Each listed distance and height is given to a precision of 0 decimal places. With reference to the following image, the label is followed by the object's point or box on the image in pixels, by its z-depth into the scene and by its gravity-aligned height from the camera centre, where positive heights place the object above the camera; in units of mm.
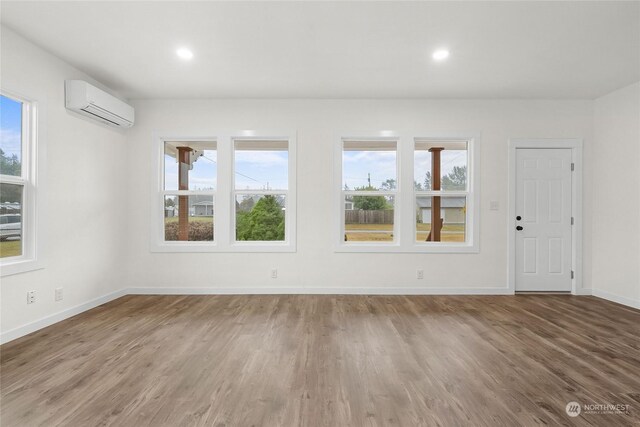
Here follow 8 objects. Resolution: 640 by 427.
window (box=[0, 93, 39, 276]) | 2813 +232
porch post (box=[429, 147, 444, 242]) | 4551 +201
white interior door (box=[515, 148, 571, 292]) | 4383 -103
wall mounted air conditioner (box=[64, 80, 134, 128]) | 3326 +1238
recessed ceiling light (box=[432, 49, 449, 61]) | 3041 +1603
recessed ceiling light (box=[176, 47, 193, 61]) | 3043 +1602
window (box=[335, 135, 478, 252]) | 4480 +301
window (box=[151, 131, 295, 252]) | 4449 +287
